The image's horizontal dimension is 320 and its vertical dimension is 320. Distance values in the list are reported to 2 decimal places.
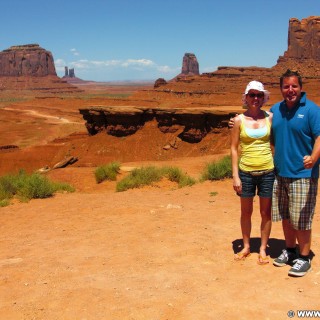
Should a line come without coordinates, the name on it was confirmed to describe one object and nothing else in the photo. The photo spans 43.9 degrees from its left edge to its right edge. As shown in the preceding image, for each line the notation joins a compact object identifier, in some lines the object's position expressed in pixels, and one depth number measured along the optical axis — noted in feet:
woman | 12.46
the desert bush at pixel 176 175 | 34.07
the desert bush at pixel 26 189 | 30.32
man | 11.53
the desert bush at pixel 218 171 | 31.86
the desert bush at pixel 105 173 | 41.29
